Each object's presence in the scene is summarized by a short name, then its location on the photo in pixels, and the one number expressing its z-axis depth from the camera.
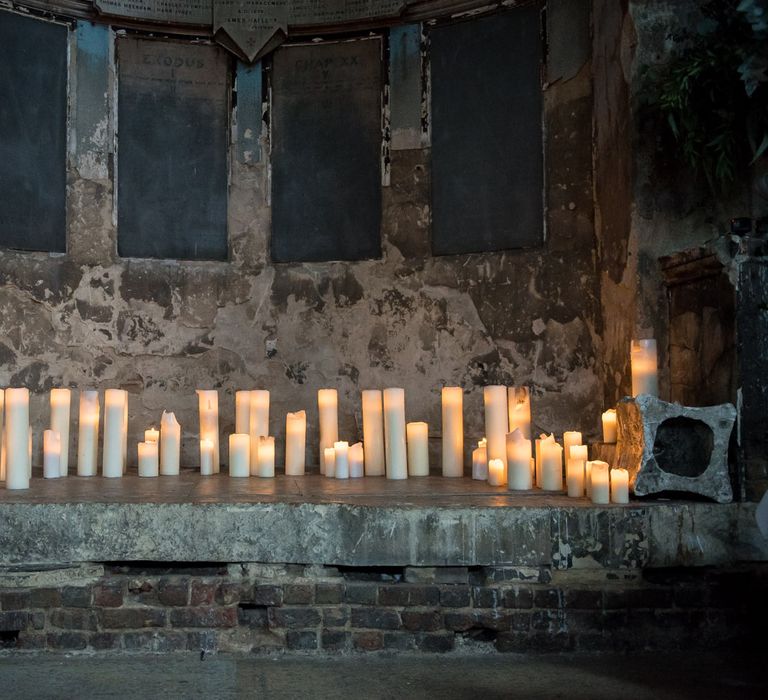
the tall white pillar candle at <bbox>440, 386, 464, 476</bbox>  4.15
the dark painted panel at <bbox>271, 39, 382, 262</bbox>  5.31
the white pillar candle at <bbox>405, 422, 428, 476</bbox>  4.18
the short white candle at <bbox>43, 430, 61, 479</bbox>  4.05
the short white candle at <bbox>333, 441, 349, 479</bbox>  4.10
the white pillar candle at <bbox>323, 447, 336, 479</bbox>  4.15
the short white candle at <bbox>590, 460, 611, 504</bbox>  3.19
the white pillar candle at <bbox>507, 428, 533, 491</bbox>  3.60
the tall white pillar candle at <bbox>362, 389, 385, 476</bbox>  4.22
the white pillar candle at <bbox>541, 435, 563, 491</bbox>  3.59
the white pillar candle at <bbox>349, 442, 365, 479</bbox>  4.14
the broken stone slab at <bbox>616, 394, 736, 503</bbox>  3.20
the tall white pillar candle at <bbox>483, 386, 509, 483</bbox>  3.92
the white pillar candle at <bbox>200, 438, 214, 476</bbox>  4.27
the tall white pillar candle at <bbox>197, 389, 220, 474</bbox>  4.30
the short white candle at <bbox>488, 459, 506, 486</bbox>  3.79
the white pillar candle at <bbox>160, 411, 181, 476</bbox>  4.28
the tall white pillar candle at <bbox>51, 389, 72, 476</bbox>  4.20
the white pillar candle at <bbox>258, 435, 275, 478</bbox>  4.08
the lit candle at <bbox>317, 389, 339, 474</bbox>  4.31
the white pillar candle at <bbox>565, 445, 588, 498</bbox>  3.41
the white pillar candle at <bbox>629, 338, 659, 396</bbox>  3.50
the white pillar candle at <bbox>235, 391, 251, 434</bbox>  4.30
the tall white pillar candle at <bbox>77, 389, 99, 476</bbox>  4.20
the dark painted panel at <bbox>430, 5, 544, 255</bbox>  4.91
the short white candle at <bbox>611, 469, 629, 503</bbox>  3.19
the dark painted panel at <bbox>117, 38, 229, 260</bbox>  5.26
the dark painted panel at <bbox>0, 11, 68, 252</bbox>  4.90
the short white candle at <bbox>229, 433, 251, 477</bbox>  4.08
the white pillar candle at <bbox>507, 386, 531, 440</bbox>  4.04
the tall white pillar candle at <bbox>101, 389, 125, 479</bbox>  4.12
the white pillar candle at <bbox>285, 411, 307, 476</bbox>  4.25
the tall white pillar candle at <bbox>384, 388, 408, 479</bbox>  4.01
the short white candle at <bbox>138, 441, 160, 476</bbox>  4.19
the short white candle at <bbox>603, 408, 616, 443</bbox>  3.76
